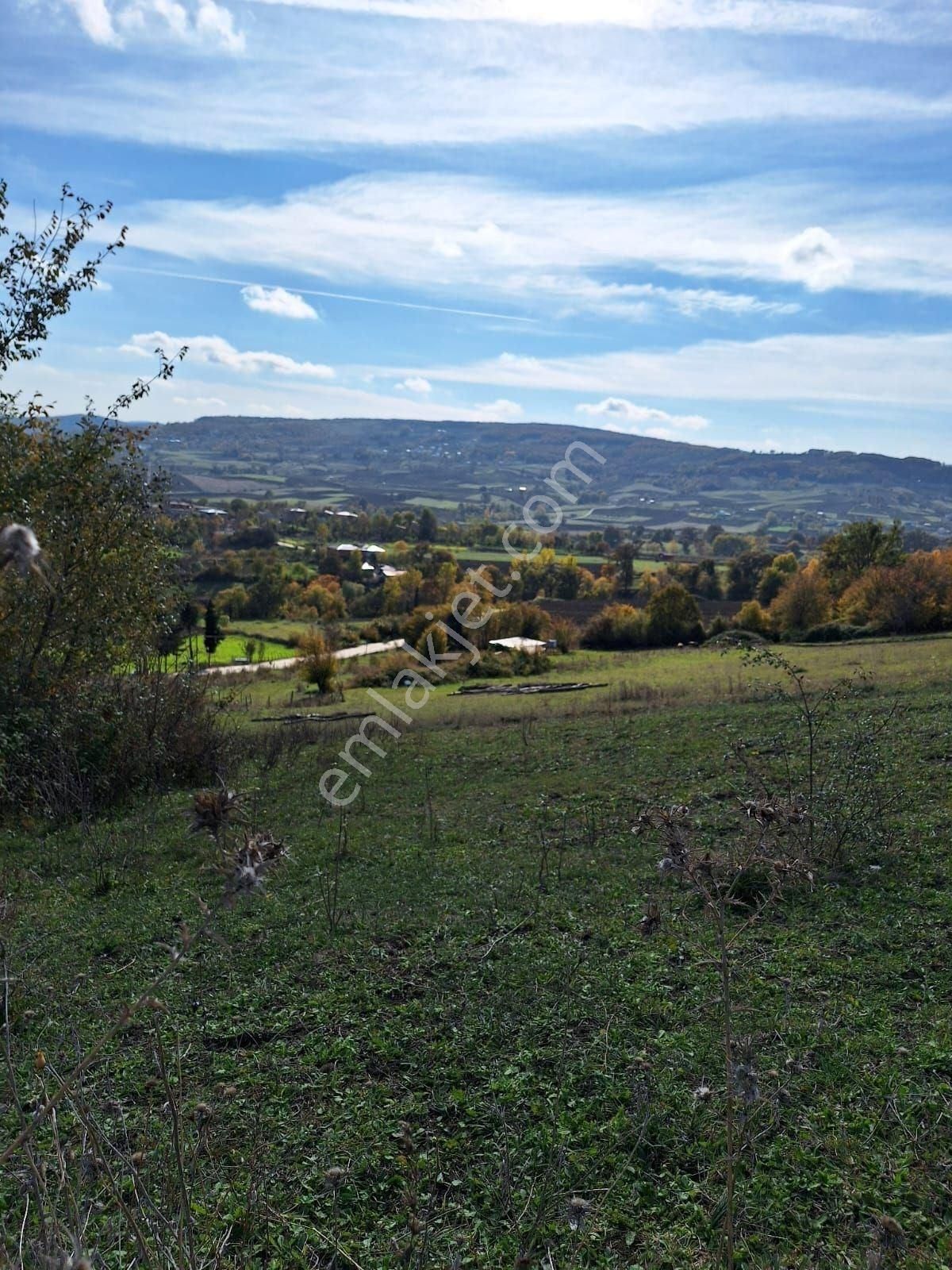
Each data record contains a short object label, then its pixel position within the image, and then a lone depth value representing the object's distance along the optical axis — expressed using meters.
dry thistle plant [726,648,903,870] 6.53
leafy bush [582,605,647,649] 44.22
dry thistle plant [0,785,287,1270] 1.56
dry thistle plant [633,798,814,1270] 2.15
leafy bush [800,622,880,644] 35.59
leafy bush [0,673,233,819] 9.64
